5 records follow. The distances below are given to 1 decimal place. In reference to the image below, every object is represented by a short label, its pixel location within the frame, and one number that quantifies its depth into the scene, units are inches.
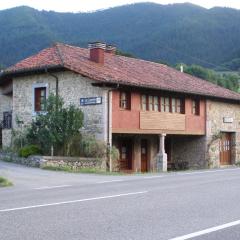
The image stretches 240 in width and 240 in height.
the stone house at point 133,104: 1059.9
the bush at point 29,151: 987.9
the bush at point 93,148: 1000.2
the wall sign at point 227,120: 1386.1
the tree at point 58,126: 981.8
